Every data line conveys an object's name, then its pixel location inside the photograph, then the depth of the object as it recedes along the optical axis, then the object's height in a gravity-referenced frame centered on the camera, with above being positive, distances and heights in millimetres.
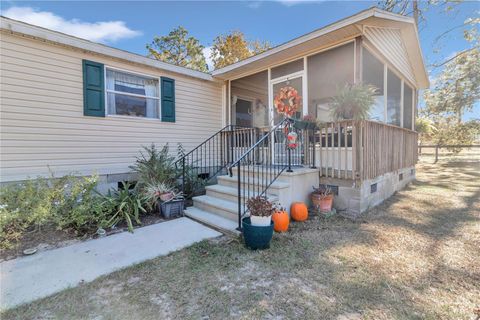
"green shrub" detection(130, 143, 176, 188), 4625 -300
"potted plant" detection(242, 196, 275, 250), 2859 -873
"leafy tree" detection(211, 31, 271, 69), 13750 +6336
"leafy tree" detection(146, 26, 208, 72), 16781 +7547
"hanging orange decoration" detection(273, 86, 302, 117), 4660 +1039
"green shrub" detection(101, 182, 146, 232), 3856 -862
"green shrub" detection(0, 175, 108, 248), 3203 -745
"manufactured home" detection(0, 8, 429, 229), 4070 +882
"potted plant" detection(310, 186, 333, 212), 4102 -794
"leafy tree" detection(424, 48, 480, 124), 12617 +3829
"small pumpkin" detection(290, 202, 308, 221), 3850 -937
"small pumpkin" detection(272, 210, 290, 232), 3412 -955
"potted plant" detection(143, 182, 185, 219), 4254 -813
